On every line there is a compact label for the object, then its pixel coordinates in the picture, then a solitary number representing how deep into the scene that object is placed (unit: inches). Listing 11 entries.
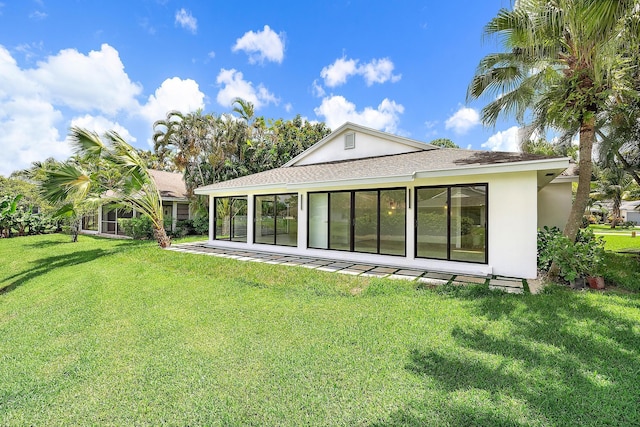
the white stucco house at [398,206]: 308.5
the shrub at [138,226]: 718.5
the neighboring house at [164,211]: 801.1
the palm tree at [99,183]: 487.5
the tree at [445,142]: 1519.3
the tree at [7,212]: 768.3
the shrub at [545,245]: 296.4
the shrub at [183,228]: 757.5
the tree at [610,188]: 1044.5
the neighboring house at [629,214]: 1589.6
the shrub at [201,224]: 788.6
